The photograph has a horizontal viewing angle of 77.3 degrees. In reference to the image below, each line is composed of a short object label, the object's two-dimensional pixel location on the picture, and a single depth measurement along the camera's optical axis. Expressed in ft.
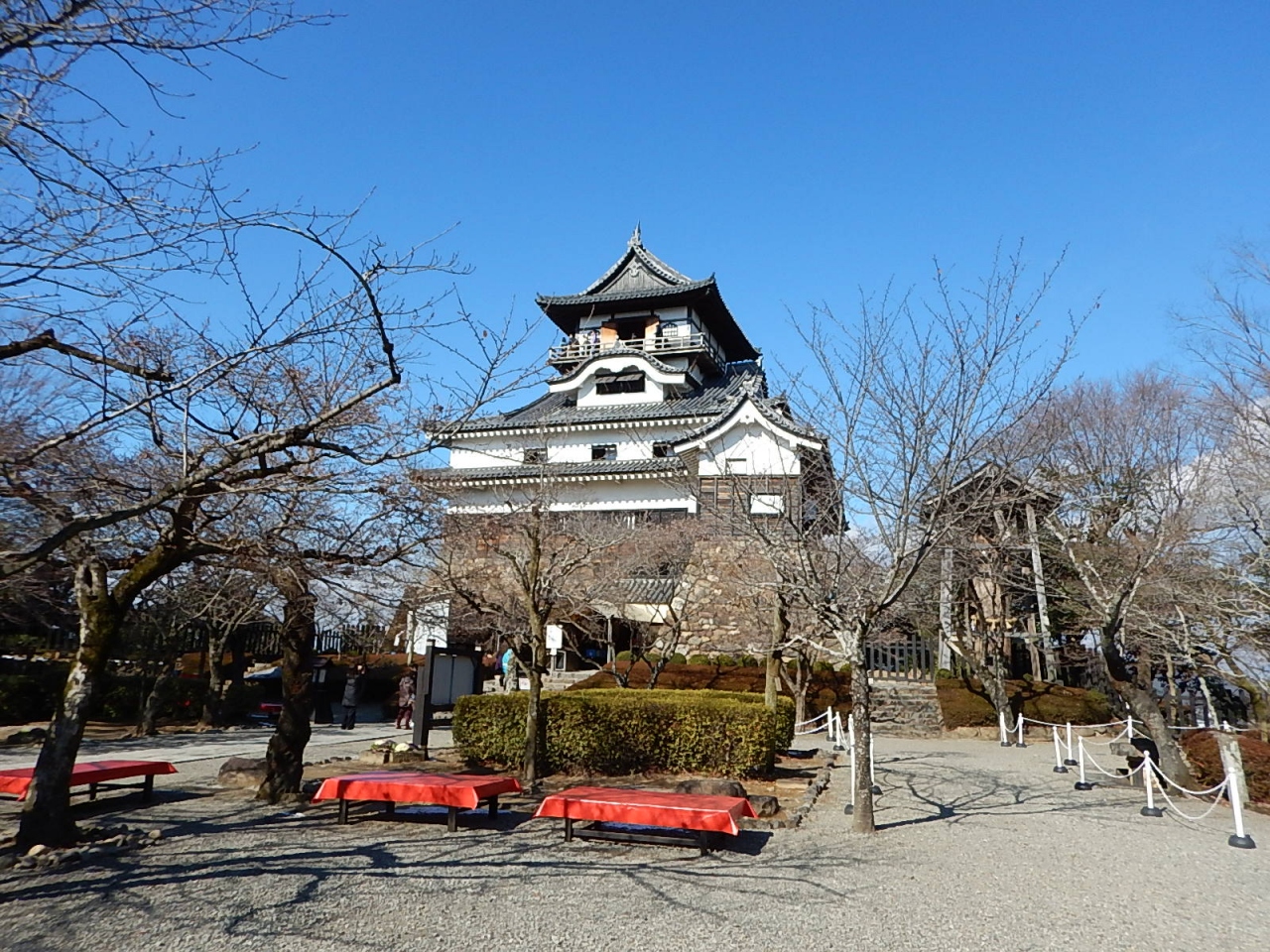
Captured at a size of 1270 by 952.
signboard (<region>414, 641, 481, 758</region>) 42.45
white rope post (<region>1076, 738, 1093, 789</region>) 37.52
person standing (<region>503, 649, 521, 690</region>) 59.81
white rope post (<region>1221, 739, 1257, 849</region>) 26.53
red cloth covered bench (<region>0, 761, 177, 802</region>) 24.41
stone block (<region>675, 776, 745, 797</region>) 27.99
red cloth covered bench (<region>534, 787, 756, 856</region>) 21.81
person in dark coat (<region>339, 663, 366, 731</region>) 60.80
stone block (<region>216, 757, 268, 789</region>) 31.68
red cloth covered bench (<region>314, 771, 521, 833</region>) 24.29
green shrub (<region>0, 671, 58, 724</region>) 53.78
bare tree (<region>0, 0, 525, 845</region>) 15.70
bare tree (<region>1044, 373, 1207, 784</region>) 40.47
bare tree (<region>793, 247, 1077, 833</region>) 27.37
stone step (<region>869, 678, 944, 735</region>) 61.72
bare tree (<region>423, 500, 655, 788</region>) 34.14
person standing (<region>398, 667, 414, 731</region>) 60.70
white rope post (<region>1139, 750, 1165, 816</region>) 31.53
